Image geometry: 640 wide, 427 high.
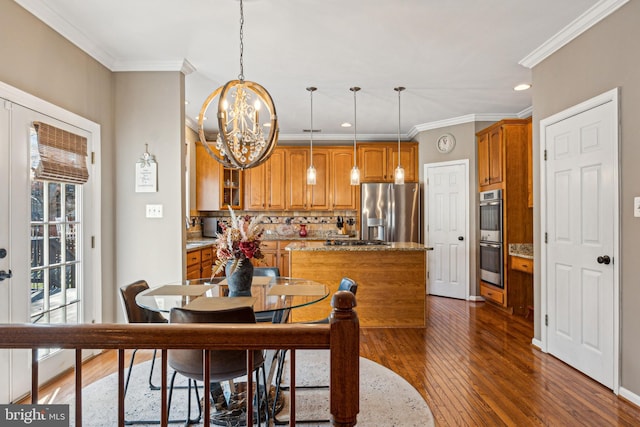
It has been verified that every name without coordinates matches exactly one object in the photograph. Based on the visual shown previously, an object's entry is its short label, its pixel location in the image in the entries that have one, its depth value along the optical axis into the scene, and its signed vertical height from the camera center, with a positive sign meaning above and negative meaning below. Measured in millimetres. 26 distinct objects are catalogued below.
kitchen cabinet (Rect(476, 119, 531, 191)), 4742 +870
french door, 2363 -213
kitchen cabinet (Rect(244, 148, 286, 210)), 6379 +513
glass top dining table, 2023 -483
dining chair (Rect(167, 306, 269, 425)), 1705 -688
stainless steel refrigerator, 6043 +38
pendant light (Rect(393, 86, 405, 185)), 4090 +417
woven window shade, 2580 +434
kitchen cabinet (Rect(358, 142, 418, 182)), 6332 +874
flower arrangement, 2273 -168
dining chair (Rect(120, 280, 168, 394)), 2309 -586
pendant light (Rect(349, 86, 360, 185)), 4264 +461
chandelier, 2395 +529
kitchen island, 4141 -667
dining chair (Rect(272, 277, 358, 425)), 2217 -886
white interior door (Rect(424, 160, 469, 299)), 5594 -193
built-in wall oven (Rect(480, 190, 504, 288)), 4875 -316
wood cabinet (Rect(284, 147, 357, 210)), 6410 +564
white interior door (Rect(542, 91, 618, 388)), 2641 -191
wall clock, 5748 +1086
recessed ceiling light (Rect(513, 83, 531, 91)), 4191 +1422
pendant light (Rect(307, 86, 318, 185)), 4230 +461
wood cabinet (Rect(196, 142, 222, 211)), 6184 +532
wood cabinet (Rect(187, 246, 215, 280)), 4586 -613
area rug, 2275 -1208
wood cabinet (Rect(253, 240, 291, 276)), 6035 -618
